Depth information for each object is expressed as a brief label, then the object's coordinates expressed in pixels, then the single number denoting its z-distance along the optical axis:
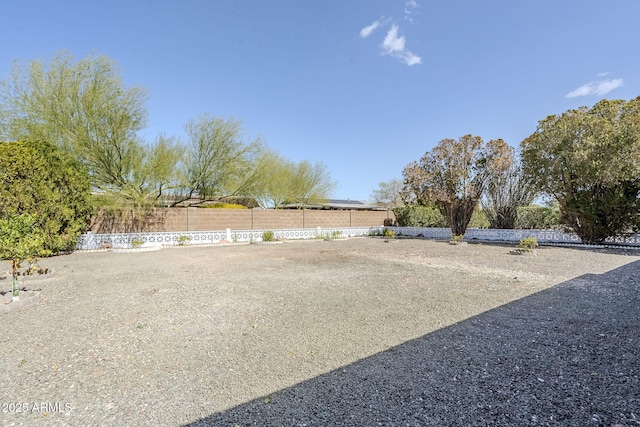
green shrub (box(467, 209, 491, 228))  19.34
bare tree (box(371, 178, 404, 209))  41.12
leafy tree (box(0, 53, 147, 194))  11.31
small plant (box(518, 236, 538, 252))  11.19
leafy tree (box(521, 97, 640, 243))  11.38
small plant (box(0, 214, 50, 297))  5.10
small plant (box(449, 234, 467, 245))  14.54
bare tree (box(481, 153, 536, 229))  16.20
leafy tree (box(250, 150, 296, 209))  19.57
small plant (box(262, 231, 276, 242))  16.23
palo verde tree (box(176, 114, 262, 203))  14.88
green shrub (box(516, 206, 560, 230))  17.16
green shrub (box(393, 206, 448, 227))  21.03
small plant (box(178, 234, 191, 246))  14.43
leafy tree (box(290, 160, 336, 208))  26.33
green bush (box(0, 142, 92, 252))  9.43
